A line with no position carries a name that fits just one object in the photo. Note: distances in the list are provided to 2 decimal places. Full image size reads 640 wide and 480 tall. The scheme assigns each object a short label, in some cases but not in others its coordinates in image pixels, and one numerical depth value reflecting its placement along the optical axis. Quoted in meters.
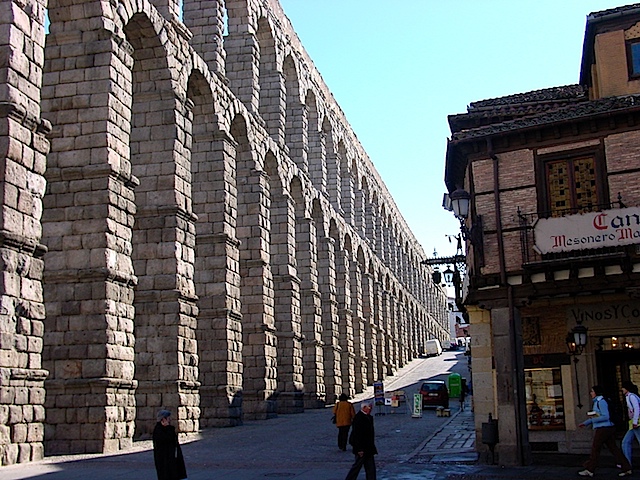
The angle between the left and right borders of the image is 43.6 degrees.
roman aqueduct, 14.71
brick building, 14.56
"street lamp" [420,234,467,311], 20.98
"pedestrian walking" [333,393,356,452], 18.05
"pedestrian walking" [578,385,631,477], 13.02
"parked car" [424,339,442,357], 76.31
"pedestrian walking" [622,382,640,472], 13.21
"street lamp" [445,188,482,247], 15.21
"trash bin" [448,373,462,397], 37.44
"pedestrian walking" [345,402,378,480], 11.51
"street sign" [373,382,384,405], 32.47
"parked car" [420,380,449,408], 33.59
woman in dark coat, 9.42
